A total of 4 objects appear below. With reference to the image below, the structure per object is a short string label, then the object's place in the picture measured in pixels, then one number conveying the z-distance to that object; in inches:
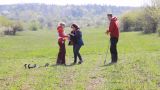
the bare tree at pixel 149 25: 3993.6
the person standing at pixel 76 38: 825.7
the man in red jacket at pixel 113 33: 791.1
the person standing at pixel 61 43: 819.9
